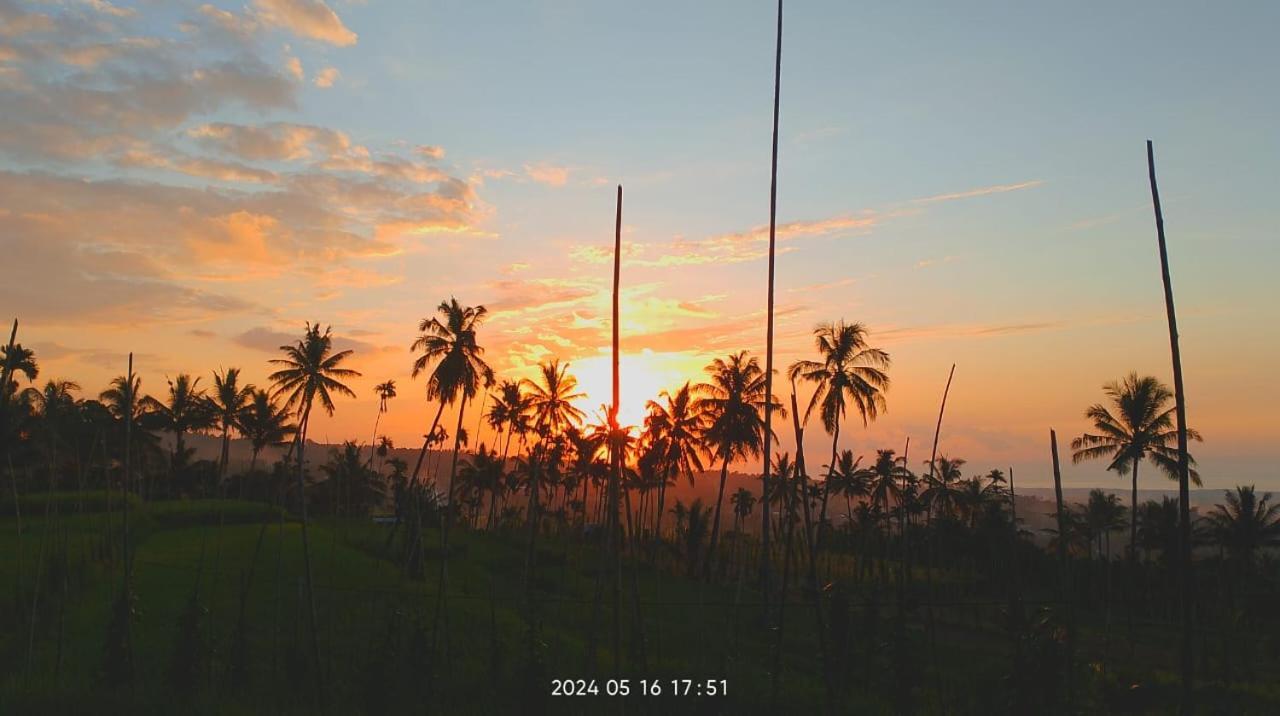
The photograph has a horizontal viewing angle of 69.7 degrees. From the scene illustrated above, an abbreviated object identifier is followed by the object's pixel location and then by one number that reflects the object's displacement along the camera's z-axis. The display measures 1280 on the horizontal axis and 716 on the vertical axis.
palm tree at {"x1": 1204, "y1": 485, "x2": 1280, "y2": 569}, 52.22
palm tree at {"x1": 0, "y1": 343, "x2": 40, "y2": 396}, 44.21
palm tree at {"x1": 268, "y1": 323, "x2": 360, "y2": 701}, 46.00
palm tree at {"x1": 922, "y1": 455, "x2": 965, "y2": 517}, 52.54
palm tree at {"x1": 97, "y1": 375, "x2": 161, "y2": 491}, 52.66
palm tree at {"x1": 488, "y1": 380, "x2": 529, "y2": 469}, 60.75
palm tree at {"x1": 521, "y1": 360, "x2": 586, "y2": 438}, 53.72
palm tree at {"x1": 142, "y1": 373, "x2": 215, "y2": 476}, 60.16
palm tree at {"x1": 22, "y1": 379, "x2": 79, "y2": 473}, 44.44
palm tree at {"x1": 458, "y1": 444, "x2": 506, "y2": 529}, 74.12
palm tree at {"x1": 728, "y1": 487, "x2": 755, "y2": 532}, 80.81
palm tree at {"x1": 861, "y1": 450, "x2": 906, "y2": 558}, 53.76
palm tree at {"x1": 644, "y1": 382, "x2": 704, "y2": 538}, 50.16
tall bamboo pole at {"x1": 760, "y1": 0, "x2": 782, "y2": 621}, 19.14
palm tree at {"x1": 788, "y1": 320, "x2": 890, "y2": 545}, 41.94
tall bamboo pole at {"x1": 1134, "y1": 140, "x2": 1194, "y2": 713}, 13.85
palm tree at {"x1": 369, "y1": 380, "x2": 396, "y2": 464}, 68.94
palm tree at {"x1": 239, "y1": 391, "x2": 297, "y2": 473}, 61.75
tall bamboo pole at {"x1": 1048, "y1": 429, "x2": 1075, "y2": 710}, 15.31
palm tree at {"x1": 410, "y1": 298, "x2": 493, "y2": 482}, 44.88
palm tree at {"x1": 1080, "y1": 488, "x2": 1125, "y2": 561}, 64.69
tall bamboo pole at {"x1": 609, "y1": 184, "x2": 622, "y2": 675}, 16.44
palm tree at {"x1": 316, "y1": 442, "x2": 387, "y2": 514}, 74.12
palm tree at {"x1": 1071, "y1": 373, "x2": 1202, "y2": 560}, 40.72
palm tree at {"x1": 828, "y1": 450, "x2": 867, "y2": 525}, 59.12
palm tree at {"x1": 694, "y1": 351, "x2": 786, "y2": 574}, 44.36
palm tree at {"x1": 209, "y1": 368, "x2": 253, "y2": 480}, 59.84
